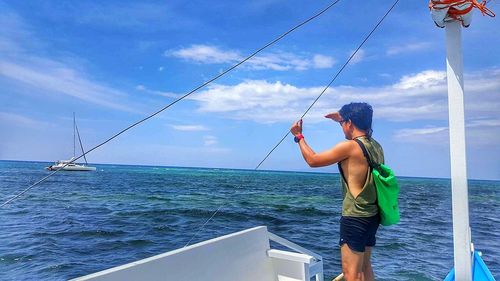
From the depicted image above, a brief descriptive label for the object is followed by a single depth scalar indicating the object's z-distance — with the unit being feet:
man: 8.46
